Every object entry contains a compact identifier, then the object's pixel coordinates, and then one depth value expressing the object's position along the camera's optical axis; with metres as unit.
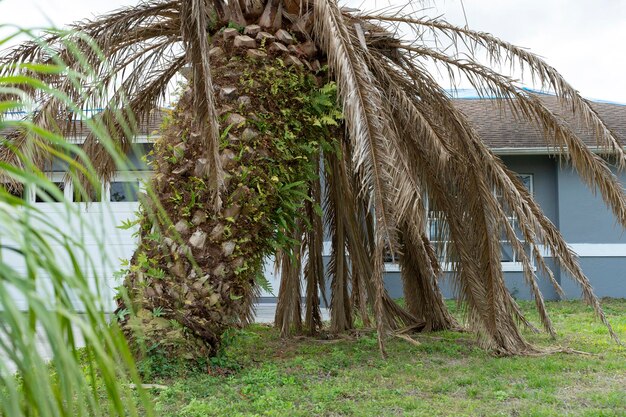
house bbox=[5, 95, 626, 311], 14.30
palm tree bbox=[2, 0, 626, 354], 5.63
